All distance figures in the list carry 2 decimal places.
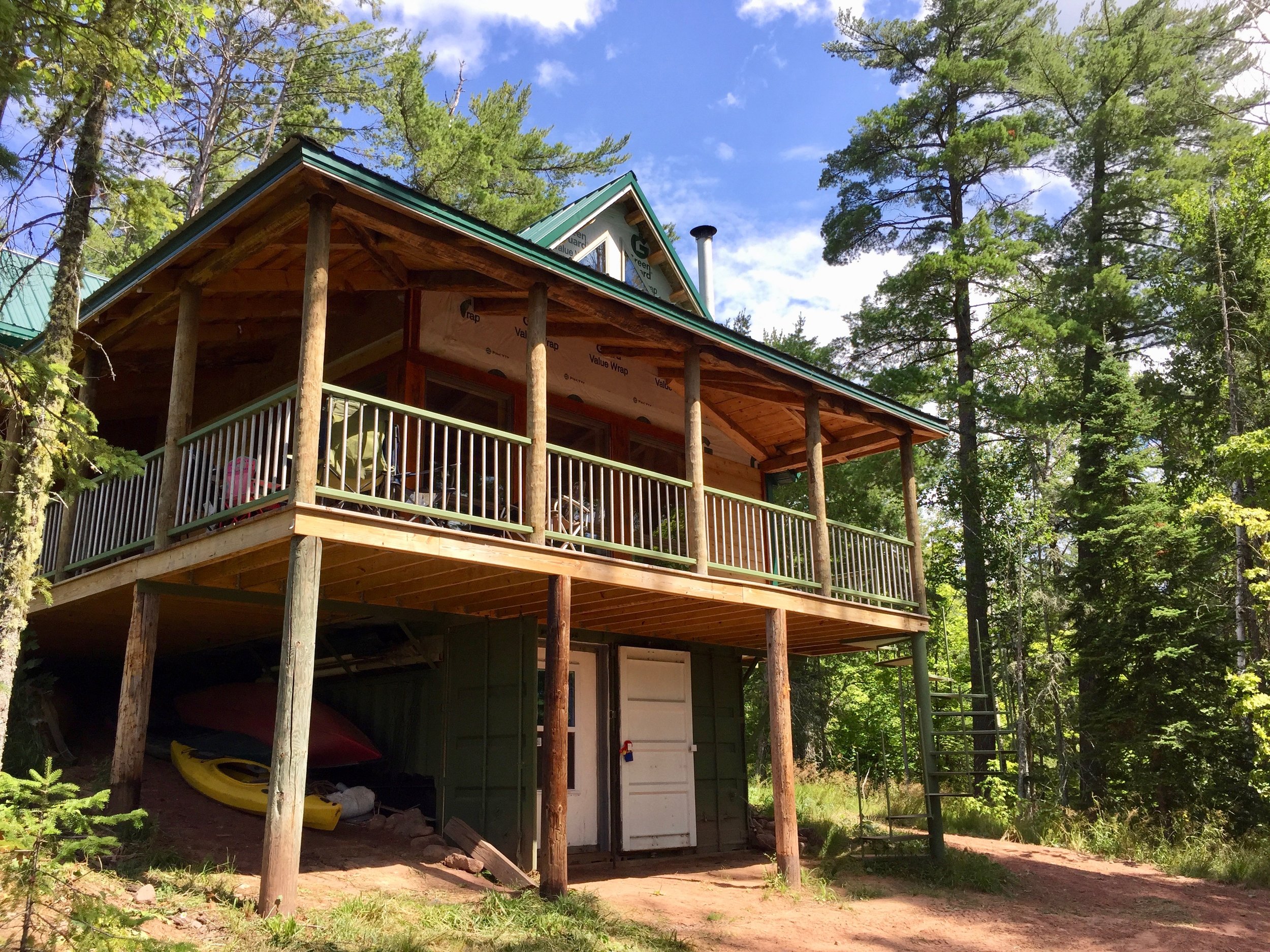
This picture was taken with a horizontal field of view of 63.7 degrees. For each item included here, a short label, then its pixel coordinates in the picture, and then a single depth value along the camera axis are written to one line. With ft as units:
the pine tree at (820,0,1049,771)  73.46
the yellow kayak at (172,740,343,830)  34.06
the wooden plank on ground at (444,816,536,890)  31.60
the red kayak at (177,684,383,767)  38.58
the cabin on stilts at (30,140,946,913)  27.32
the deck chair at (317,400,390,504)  25.85
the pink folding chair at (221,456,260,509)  27.14
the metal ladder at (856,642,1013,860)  39.24
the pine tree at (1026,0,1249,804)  72.18
